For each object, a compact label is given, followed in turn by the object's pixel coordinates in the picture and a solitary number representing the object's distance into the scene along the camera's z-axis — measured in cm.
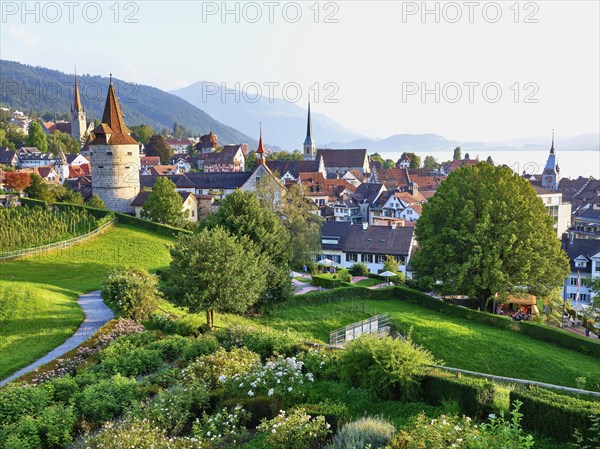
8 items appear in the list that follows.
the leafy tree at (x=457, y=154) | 17738
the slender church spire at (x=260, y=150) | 9420
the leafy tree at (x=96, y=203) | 5666
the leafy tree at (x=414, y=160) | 16000
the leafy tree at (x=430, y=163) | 17250
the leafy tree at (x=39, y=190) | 5947
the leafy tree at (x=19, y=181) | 6047
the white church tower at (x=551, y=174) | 12325
